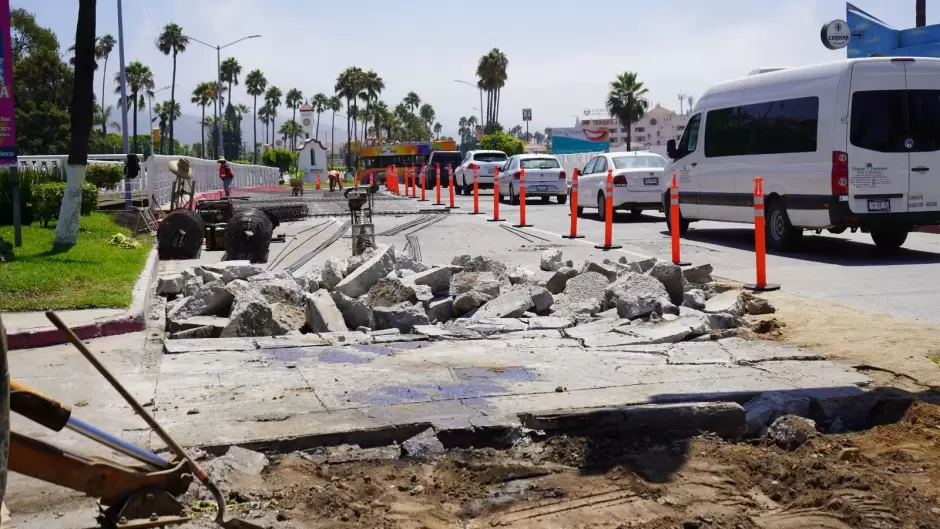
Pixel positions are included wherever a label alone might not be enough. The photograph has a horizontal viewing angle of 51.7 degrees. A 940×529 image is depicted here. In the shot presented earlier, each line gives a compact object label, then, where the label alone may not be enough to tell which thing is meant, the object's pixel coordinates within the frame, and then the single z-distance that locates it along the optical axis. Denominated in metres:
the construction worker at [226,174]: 35.19
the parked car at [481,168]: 37.59
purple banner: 13.52
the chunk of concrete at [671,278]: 9.56
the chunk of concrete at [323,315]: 8.92
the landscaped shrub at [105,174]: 29.16
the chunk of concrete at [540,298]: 9.52
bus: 65.88
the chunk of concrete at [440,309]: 9.51
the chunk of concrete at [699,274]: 10.93
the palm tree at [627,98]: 90.81
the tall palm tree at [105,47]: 101.31
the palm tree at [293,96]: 155.38
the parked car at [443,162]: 50.81
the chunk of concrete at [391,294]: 9.51
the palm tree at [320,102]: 166.62
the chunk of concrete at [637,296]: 8.79
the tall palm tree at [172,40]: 100.56
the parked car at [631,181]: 20.91
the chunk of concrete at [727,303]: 8.98
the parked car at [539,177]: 29.48
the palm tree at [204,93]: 120.19
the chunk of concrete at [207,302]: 9.36
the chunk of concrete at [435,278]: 10.07
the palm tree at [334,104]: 166.62
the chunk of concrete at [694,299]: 9.35
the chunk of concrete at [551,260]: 11.64
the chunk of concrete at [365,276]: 9.99
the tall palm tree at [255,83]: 136.12
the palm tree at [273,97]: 146.75
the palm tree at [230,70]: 119.41
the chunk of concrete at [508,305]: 9.14
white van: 13.38
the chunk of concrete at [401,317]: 8.97
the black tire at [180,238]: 15.59
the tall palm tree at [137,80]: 106.35
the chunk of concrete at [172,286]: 11.08
